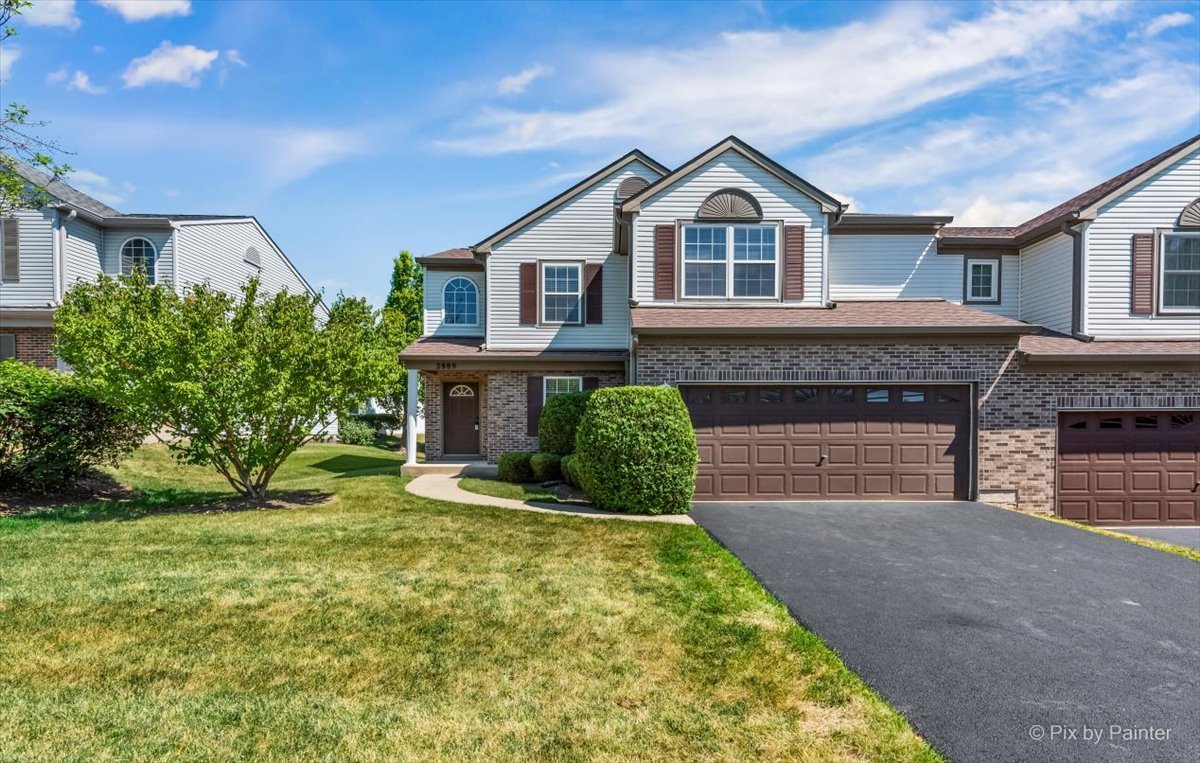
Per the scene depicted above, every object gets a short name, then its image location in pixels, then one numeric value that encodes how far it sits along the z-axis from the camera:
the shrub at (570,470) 12.98
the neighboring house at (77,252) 19.92
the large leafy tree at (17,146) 12.37
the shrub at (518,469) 15.77
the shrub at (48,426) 11.76
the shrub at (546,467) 15.24
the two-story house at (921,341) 12.70
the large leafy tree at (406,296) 30.27
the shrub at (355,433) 26.80
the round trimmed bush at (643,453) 10.98
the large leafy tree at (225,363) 10.76
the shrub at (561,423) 15.80
